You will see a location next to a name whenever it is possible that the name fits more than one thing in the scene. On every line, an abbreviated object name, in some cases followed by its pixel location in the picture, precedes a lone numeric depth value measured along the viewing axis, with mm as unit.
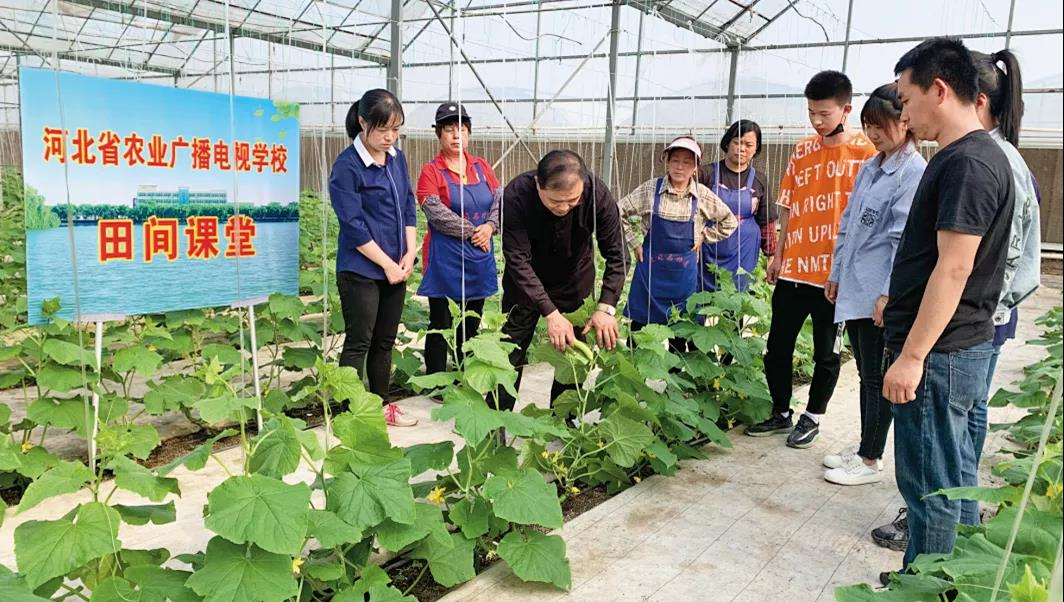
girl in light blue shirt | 2396
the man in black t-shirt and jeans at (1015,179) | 1840
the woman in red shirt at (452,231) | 3598
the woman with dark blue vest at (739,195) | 3842
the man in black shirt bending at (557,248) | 2594
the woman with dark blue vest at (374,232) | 3055
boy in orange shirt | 2916
